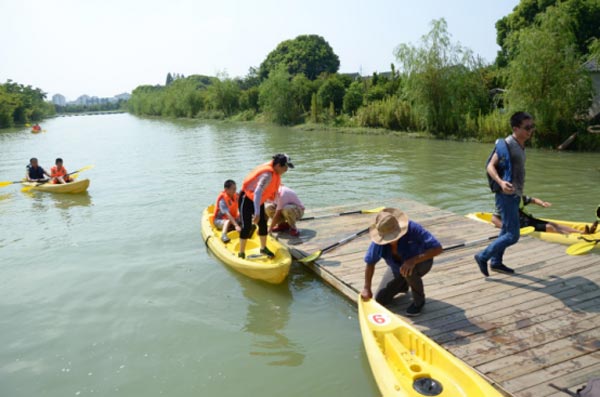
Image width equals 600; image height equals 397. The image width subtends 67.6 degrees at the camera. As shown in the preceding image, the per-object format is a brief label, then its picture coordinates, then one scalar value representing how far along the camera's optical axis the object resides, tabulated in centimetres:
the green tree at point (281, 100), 3916
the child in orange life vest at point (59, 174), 1325
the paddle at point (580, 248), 510
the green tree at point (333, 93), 3588
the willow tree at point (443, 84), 2316
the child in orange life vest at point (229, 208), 728
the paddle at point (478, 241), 596
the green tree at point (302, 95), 3959
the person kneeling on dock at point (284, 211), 725
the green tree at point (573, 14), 2716
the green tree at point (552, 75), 1781
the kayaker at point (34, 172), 1377
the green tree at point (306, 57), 6359
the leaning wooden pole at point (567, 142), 1708
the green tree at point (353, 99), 3303
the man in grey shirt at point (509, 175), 457
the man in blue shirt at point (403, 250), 395
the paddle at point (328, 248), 618
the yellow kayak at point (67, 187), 1287
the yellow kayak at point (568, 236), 623
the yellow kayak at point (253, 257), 584
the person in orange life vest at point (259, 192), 562
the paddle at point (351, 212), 830
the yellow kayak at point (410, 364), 326
